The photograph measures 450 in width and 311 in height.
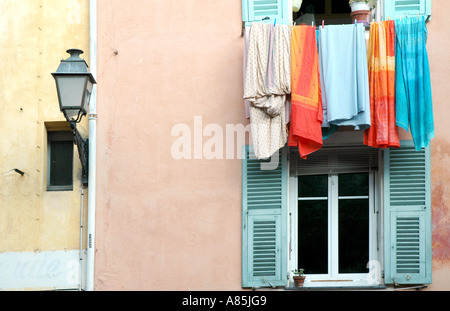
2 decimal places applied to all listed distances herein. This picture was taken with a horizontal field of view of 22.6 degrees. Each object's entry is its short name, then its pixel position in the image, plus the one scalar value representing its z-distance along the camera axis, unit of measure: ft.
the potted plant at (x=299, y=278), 38.27
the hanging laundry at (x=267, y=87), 37.60
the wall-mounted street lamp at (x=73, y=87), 36.24
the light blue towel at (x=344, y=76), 37.32
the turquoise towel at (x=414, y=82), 37.35
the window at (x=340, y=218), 38.14
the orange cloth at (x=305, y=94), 37.37
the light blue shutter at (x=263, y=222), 38.32
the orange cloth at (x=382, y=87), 37.42
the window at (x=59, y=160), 40.11
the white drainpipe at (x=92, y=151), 38.75
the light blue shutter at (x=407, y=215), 37.86
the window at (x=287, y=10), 39.40
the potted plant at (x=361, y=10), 39.75
